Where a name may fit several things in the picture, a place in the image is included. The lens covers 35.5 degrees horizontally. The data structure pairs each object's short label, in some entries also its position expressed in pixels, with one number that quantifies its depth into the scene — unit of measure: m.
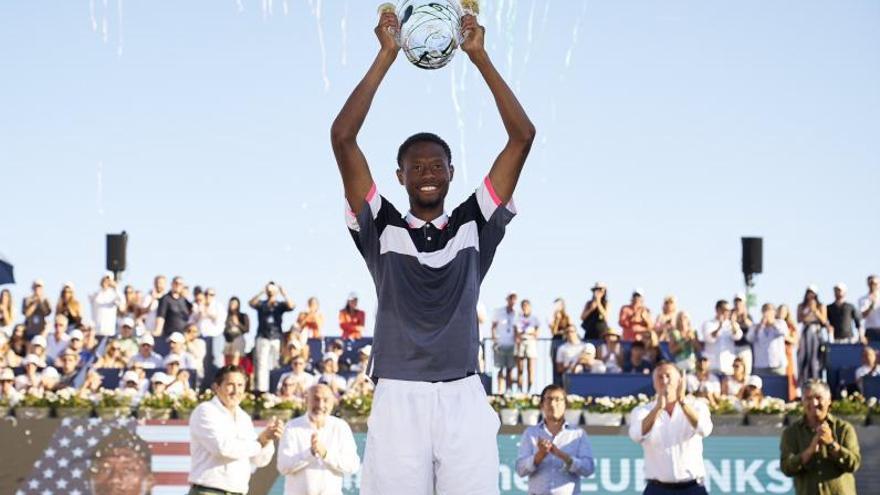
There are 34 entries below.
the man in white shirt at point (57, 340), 19.84
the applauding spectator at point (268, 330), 19.77
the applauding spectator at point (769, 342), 19.19
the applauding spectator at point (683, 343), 18.62
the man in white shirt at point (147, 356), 18.78
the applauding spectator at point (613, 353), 19.02
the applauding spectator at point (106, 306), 21.08
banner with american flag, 16.52
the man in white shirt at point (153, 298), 20.69
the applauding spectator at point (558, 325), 19.91
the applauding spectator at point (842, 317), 20.28
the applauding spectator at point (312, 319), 20.42
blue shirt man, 12.75
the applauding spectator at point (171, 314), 20.23
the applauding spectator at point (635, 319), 19.73
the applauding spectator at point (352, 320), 20.66
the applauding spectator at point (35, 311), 20.62
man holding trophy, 5.77
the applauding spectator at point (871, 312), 20.22
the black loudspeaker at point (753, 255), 24.47
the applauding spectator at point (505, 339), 20.34
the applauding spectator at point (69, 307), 20.73
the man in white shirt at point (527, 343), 20.19
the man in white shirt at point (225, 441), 11.46
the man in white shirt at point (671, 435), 12.29
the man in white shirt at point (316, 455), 12.37
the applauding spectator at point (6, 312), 20.81
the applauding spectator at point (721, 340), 18.89
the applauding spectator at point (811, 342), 19.62
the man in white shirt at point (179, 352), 18.75
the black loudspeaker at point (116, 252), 25.42
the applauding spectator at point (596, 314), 19.91
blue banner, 16.31
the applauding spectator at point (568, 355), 19.00
